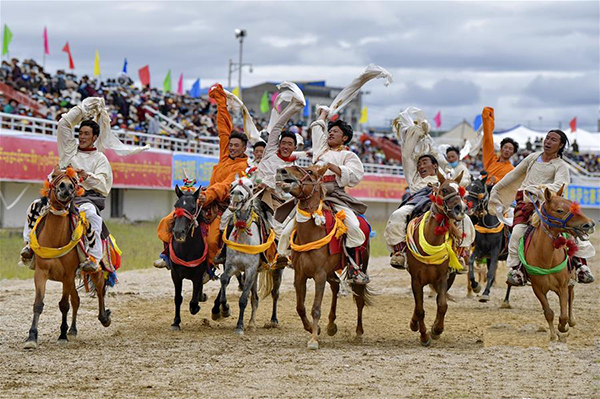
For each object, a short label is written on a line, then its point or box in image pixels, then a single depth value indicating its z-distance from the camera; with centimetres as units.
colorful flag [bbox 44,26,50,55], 3978
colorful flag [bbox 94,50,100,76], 3897
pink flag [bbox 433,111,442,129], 6471
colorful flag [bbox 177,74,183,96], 4968
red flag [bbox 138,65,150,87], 4250
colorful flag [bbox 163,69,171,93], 4531
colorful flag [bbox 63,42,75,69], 4006
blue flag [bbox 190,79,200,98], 4731
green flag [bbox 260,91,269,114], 4971
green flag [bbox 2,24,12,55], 3497
